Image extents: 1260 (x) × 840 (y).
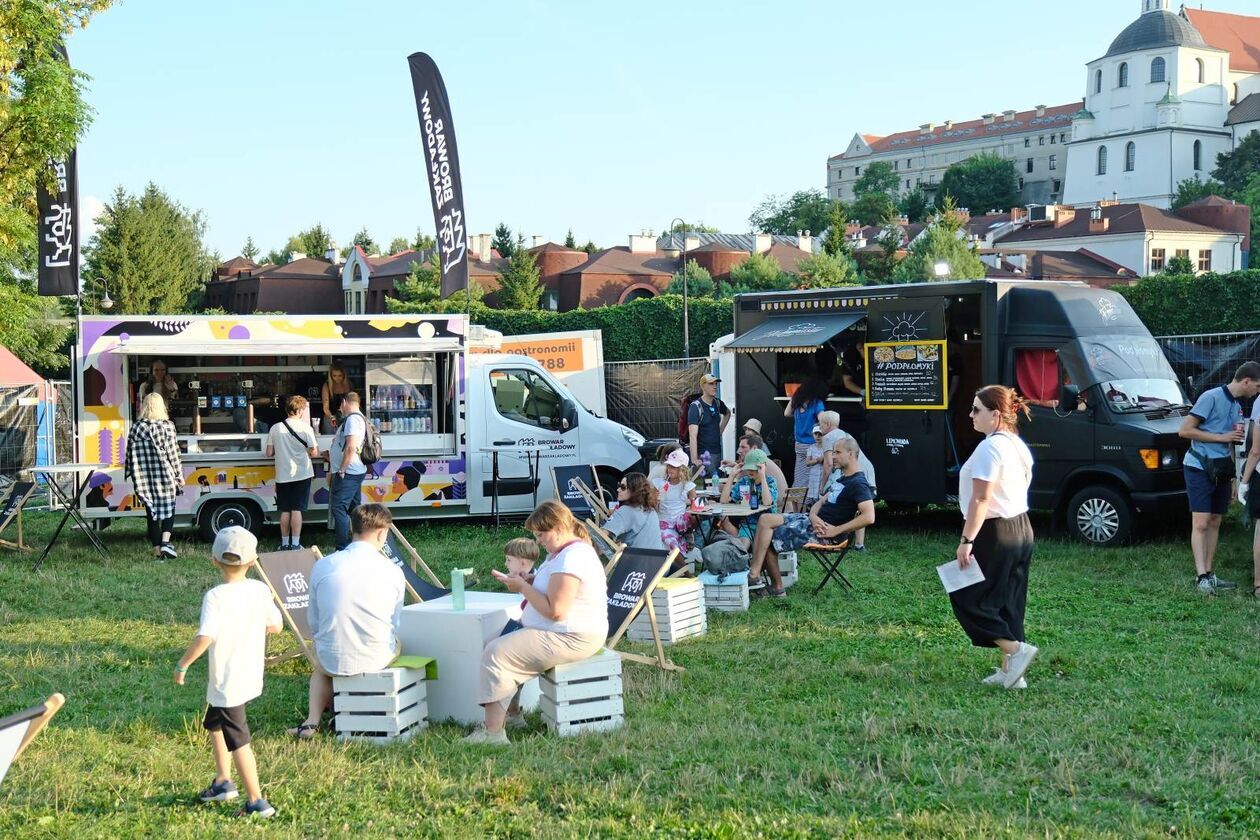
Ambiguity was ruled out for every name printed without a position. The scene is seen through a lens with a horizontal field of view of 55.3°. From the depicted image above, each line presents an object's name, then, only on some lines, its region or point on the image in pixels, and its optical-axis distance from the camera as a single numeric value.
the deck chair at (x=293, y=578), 7.34
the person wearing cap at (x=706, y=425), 13.16
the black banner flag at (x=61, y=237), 14.75
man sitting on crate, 5.84
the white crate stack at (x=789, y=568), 9.75
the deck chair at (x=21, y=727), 3.75
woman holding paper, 6.40
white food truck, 12.14
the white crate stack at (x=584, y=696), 5.94
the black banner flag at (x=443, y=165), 18.03
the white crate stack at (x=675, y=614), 7.88
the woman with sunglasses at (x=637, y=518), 8.73
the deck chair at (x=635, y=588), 6.90
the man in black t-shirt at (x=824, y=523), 9.30
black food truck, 11.14
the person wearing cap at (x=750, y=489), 9.87
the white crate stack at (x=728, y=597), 8.88
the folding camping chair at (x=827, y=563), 9.20
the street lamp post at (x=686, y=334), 30.42
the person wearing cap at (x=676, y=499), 9.77
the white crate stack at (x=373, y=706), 5.87
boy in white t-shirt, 4.80
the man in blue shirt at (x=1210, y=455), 9.34
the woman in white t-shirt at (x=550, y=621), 5.80
